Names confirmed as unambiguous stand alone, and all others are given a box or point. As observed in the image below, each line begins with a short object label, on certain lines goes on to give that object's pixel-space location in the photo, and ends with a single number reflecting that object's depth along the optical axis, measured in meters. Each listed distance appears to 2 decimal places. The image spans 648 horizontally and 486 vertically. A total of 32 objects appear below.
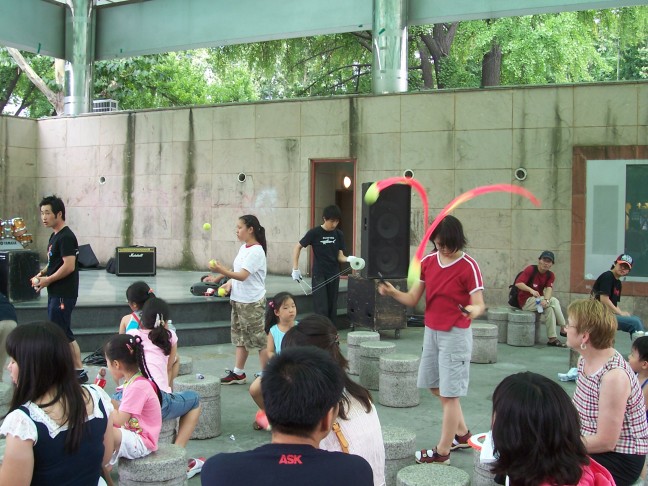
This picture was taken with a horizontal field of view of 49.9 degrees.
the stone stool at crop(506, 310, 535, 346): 9.54
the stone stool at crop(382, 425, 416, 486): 4.54
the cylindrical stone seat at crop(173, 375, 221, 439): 5.58
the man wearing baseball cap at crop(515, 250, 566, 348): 9.61
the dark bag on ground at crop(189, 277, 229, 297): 10.18
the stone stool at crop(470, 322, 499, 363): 8.41
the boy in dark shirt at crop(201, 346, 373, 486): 1.99
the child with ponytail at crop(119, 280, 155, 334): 5.65
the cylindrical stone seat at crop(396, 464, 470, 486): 3.83
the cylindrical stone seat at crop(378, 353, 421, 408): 6.52
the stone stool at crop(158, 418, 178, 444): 4.83
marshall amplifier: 13.32
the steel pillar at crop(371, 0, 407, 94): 12.41
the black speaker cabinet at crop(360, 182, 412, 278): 6.21
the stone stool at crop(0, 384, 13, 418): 5.53
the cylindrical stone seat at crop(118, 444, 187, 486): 3.93
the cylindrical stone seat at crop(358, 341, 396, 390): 7.12
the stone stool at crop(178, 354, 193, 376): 6.96
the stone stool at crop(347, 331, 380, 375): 7.74
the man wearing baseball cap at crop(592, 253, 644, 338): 8.07
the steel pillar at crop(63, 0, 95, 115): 15.57
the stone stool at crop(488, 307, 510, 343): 9.80
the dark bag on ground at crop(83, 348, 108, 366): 7.96
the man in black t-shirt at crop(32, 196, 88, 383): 6.63
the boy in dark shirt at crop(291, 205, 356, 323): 8.83
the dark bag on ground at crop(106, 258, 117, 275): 13.65
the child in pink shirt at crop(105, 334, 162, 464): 4.03
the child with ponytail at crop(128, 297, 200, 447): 4.78
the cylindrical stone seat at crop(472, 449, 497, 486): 4.38
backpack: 9.98
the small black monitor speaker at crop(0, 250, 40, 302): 9.28
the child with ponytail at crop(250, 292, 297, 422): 5.75
